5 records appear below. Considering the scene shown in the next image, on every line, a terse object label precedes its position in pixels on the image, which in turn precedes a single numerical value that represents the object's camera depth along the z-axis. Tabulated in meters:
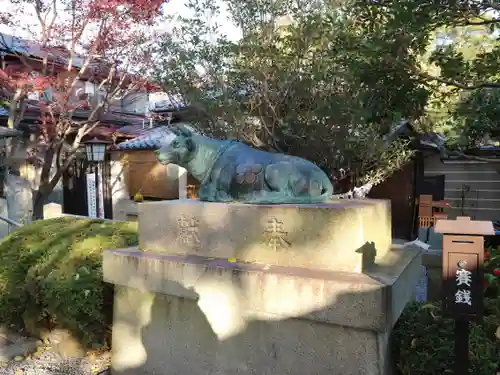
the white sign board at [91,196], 10.65
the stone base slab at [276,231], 3.14
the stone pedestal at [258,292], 2.96
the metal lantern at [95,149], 9.35
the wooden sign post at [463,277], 2.69
